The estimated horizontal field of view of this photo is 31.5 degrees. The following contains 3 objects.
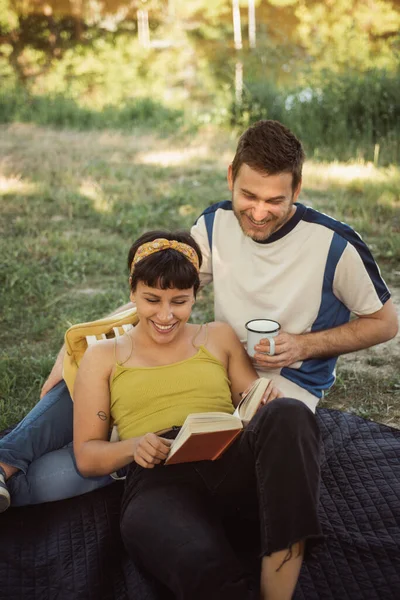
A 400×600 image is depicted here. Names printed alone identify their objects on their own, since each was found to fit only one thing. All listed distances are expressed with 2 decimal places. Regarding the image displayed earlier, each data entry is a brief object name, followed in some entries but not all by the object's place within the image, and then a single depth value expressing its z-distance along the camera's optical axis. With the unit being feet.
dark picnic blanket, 7.84
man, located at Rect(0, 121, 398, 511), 9.11
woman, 6.61
